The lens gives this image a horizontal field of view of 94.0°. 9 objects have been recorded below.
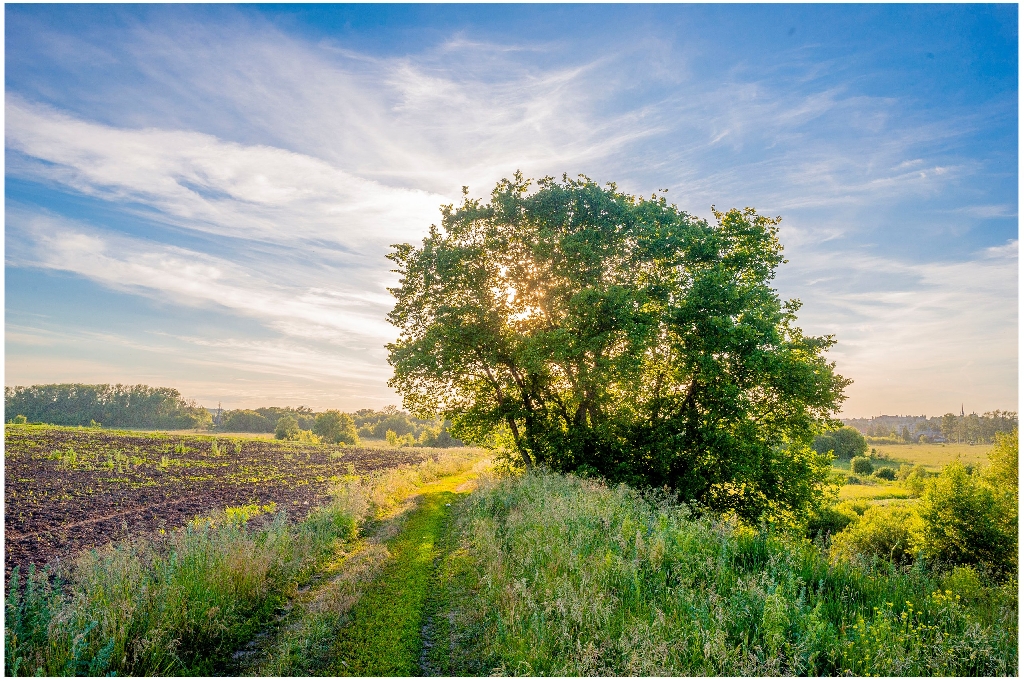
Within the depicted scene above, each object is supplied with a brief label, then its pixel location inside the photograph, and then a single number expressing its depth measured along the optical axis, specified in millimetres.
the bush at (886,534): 33219
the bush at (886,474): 78688
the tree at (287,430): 72181
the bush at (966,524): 31625
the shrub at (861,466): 81000
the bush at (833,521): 35891
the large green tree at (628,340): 20359
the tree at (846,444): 88312
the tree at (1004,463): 44200
